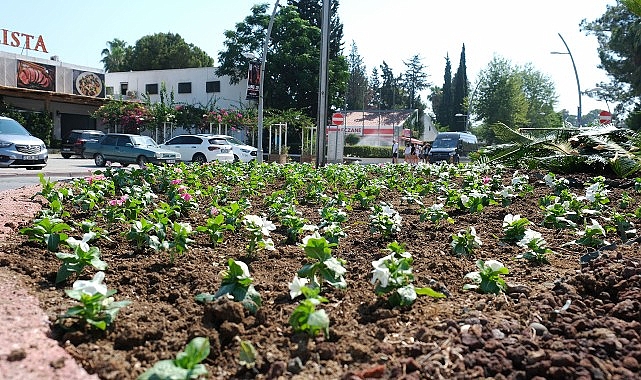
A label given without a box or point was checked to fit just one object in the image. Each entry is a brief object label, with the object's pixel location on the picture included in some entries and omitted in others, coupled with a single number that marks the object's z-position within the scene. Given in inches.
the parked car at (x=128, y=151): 888.3
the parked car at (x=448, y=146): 1398.9
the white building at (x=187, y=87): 1790.1
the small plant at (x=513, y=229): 167.6
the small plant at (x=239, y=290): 108.0
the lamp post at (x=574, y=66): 1120.2
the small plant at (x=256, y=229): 156.5
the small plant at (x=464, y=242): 154.2
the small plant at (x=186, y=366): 74.2
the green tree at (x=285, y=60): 1664.6
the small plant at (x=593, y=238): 160.7
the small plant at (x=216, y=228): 164.4
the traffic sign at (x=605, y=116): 901.5
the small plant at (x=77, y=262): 126.0
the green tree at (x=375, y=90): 3816.4
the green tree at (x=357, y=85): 3543.3
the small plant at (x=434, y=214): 199.9
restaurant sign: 1466.5
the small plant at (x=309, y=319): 90.9
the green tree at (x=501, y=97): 2454.5
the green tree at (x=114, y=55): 3021.7
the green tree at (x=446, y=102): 3253.0
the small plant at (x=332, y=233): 162.6
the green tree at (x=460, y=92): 3117.6
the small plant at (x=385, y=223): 180.5
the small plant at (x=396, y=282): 108.1
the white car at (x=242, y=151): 1056.2
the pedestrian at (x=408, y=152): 1271.7
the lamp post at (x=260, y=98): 762.8
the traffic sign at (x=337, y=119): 1028.5
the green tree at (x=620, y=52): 1358.3
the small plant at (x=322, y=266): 115.1
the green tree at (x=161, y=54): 2433.6
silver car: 641.6
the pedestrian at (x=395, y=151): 1262.3
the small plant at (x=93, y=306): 99.0
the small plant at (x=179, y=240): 147.6
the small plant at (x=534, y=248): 147.6
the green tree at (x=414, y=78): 3850.9
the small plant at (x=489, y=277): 117.5
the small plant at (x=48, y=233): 149.8
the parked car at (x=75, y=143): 1234.0
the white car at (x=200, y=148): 981.8
